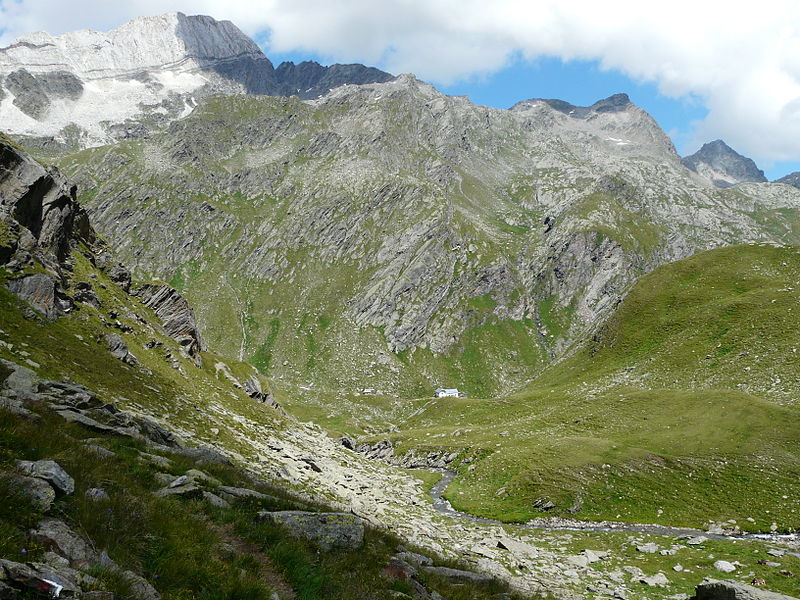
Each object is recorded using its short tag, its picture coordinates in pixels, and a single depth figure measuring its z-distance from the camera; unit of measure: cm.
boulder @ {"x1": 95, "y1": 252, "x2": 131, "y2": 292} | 6500
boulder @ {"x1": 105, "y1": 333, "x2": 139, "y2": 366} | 4303
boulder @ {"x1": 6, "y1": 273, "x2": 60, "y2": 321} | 3797
